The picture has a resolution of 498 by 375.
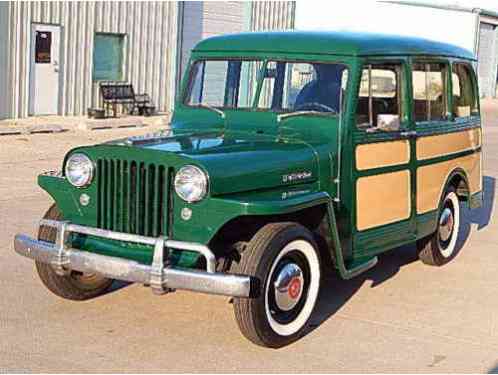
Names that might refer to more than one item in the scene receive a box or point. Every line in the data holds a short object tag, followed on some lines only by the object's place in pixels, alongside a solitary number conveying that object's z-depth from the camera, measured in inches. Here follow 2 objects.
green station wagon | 200.1
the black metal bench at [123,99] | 782.0
